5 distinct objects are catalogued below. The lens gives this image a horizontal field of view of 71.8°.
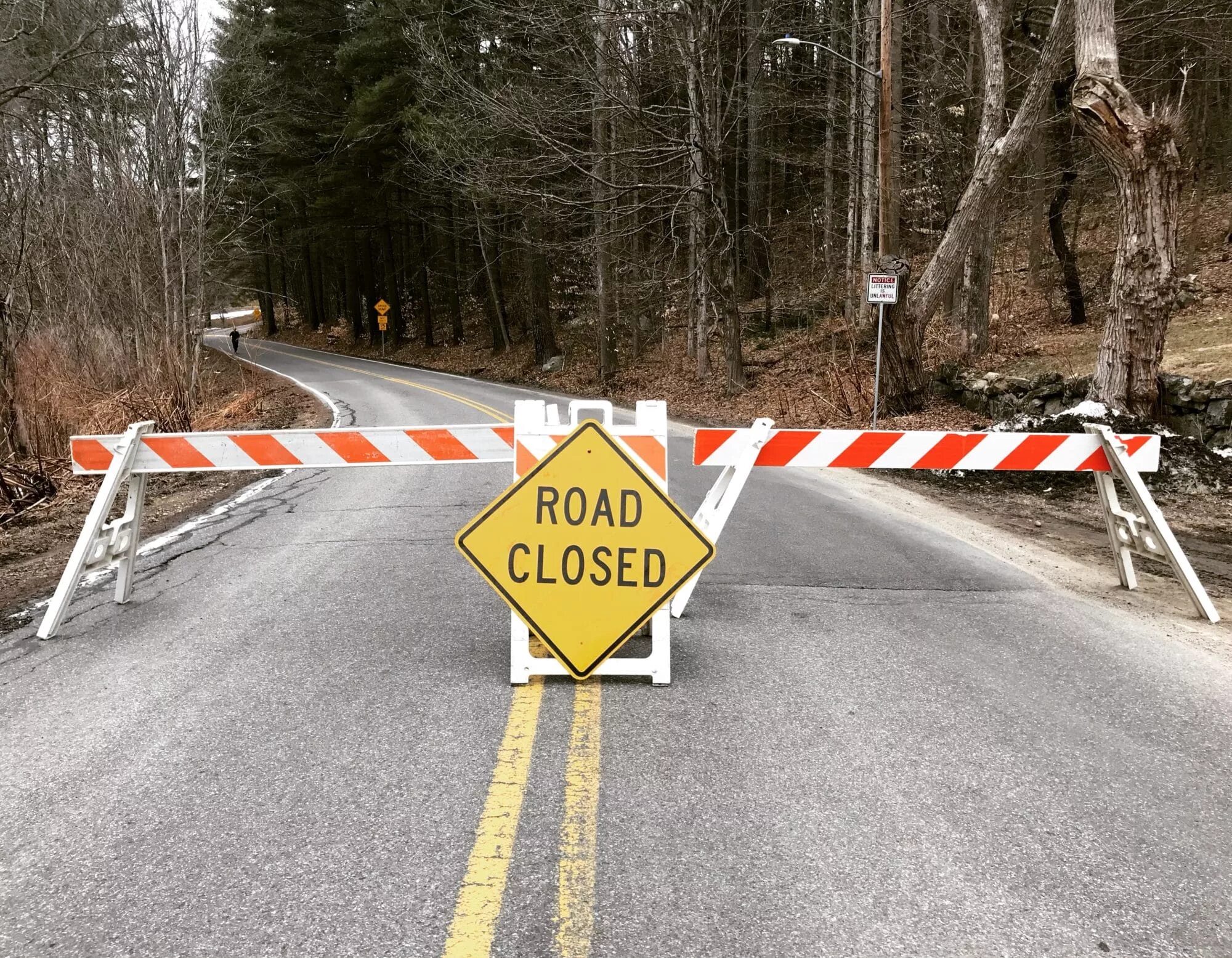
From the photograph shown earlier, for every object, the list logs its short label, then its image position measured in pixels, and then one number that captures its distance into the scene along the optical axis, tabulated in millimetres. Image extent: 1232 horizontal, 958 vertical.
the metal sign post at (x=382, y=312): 42781
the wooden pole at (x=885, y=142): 14984
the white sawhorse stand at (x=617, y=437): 4371
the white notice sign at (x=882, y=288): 14141
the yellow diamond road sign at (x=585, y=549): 4301
